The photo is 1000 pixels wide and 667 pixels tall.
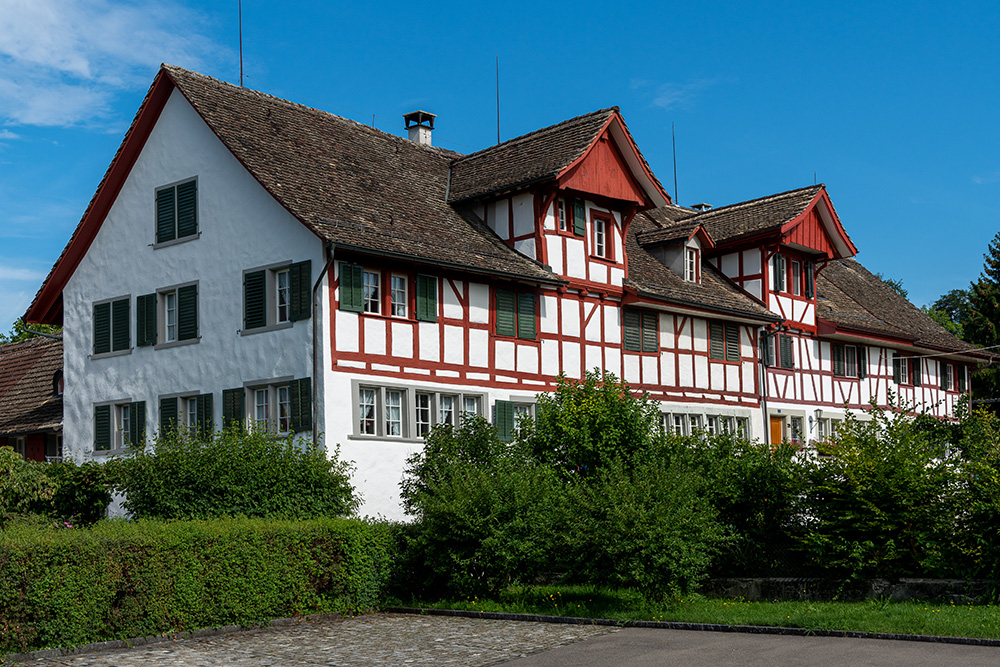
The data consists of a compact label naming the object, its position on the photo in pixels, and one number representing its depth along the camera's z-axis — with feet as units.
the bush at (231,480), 66.28
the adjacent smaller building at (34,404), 108.78
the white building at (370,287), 78.74
